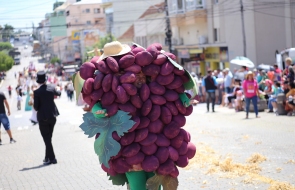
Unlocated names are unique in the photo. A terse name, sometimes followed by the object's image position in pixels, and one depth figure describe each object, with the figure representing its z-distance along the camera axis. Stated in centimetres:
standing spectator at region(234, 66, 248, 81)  2589
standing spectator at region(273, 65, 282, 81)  2426
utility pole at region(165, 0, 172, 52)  4444
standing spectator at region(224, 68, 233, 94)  2672
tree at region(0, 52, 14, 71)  4288
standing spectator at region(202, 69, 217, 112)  2440
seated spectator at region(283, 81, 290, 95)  1985
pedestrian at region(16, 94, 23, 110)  4526
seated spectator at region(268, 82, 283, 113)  2109
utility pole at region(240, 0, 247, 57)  3875
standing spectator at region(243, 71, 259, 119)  1950
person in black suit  1197
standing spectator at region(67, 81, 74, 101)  5396
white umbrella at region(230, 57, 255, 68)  2741
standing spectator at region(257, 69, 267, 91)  2448
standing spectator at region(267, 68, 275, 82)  2458
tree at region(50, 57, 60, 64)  11719
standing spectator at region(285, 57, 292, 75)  2183
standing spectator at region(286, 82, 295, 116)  1931
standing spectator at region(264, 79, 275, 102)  2285
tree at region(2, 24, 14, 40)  3694
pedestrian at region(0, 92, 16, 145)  1692
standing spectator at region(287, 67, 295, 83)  1985
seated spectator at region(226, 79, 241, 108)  2503
